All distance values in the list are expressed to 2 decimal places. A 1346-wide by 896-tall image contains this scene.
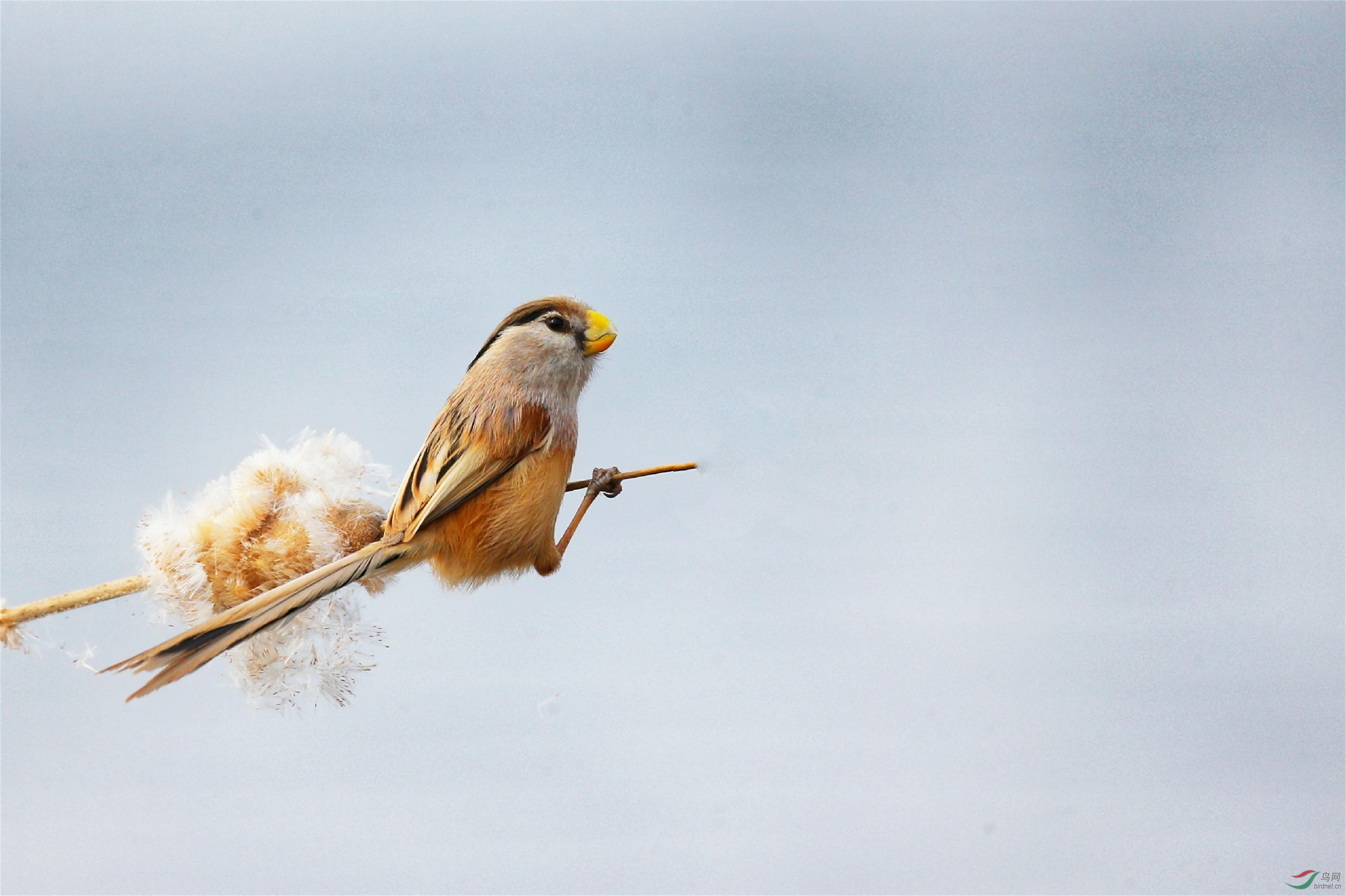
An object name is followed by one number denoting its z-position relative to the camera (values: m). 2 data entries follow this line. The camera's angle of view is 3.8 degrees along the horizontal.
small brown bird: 6.74
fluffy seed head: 6.72
